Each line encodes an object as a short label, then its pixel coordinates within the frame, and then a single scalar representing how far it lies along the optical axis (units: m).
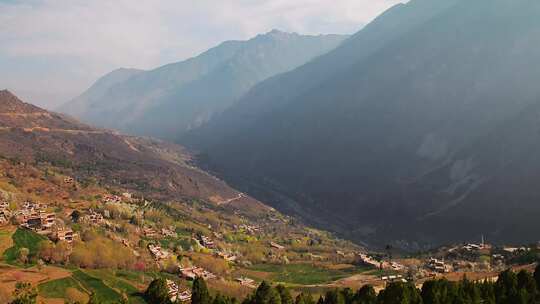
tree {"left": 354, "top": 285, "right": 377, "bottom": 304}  69.97
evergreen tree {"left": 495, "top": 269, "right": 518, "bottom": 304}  67.12
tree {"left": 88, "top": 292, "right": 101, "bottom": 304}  64.28
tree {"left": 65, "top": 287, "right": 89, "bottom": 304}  81.56
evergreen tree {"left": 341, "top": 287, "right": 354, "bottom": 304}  74.56
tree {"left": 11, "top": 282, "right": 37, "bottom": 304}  63.08
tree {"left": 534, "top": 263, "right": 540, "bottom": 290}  73.67
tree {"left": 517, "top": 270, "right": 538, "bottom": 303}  68.25
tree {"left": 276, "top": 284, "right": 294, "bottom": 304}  73.31
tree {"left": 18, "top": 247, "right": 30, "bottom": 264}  92.81
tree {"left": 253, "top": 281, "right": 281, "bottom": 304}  70.44
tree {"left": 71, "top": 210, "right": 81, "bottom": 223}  123.38
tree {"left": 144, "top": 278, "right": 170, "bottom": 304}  79.38
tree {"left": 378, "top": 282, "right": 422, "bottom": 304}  66.06
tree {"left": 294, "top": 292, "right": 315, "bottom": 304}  68.36
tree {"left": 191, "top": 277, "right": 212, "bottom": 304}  73.38
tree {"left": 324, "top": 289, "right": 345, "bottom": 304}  72.00
